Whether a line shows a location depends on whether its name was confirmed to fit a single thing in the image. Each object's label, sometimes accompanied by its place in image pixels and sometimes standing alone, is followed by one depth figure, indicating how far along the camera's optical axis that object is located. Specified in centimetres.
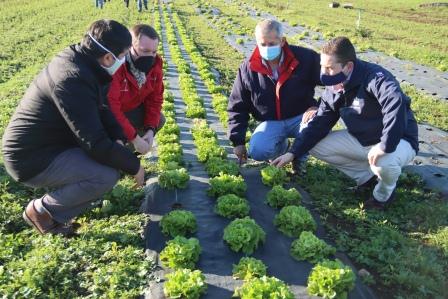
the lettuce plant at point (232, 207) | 549
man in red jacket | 586
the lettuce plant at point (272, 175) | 629
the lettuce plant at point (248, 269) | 429
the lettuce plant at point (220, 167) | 645
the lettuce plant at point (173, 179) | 613
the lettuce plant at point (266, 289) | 379
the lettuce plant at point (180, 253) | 443
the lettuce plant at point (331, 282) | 403
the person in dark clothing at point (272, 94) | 653
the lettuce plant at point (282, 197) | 578
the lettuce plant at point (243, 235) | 472
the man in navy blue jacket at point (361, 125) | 514
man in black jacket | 441
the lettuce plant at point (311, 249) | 466
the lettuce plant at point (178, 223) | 504
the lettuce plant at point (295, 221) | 518
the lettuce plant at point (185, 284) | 395
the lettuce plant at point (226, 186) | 598
